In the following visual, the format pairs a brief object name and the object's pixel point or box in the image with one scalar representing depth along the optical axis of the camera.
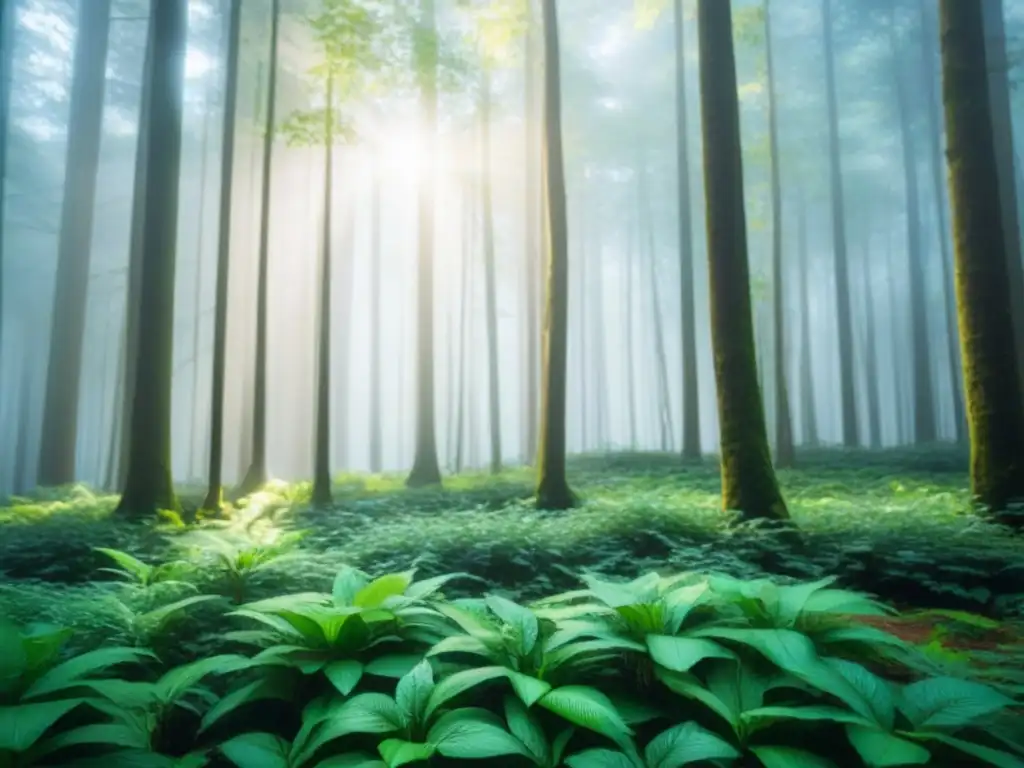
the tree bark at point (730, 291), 7.36
